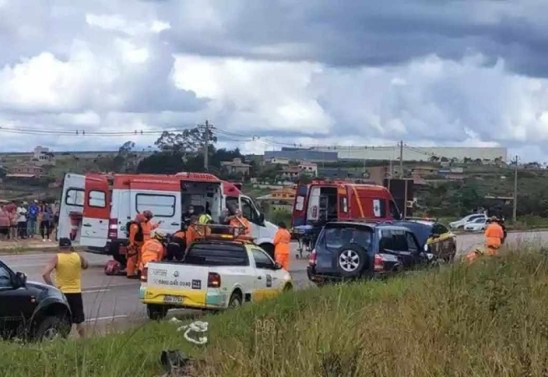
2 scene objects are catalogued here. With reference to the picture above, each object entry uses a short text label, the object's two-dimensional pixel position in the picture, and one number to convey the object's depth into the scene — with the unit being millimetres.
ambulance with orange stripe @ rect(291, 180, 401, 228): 32906
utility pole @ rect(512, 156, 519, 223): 68625
